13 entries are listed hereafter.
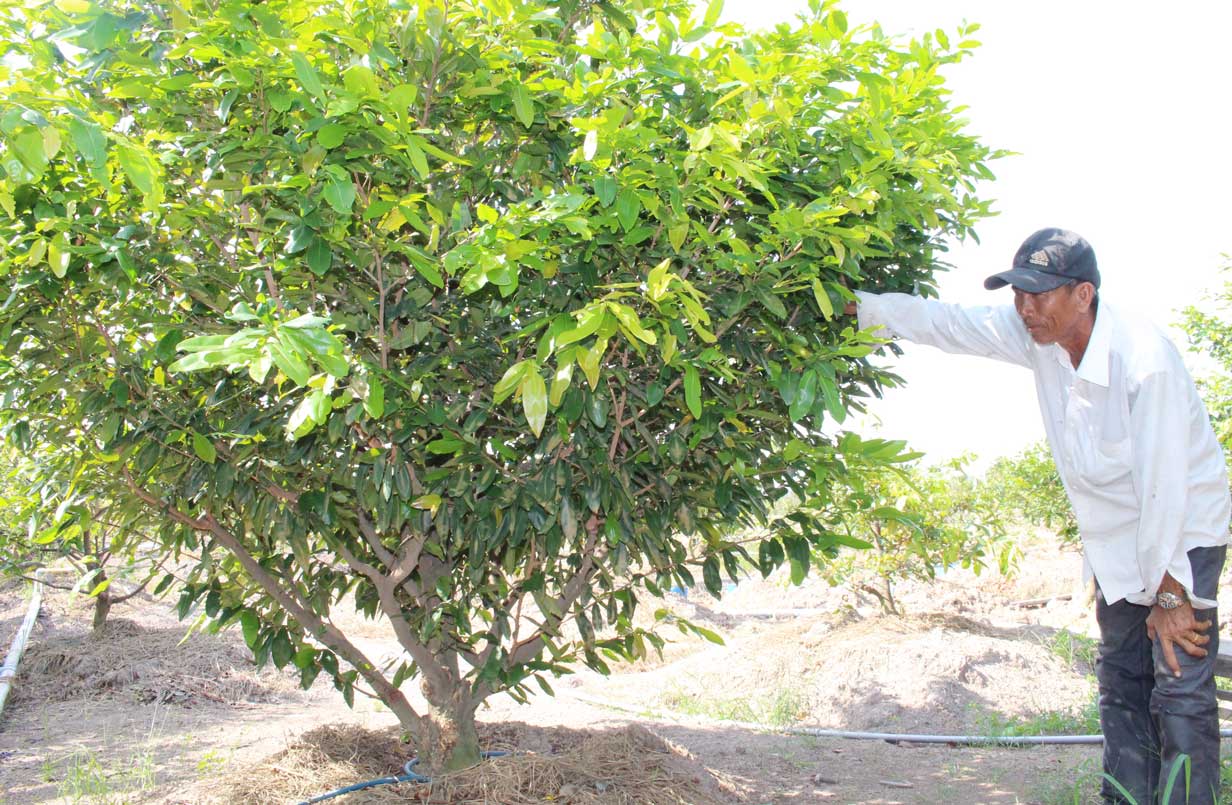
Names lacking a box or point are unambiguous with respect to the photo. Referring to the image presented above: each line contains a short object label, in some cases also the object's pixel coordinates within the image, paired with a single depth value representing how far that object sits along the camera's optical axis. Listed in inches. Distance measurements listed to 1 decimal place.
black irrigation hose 137.3
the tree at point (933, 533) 305.6
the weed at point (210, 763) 171.9
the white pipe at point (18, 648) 234.7
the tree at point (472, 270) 90.7
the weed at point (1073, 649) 290.4
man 104.3
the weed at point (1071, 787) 141.3
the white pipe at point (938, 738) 191.6
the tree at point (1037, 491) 371.9
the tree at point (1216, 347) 325.4
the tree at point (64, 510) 122.3
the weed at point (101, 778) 153.6
